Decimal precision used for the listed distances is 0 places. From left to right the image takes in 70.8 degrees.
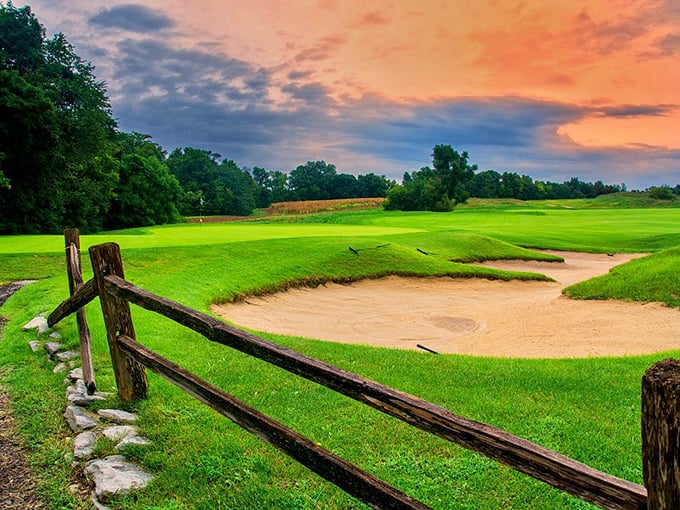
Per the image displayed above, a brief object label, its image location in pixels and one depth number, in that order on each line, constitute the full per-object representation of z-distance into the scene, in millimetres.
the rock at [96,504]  3609
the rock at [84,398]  5199
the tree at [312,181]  114688
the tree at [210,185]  93438
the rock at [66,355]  6519
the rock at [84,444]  4266
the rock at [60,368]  6239
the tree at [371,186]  117312
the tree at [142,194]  52750
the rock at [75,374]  5828
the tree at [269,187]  121562
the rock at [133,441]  4277
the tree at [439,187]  76750
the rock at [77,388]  5474
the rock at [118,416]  4766
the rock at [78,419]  4758
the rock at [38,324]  7906
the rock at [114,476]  3729
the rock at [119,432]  4453
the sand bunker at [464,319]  9797
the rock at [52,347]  6825
